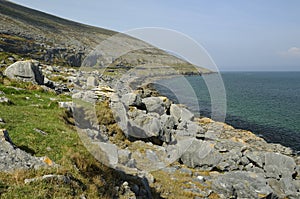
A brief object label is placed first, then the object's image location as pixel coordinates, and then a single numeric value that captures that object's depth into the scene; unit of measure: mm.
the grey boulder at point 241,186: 16328
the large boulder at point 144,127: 23672
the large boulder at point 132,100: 28788
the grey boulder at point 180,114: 34312
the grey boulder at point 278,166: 21453
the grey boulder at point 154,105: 31448
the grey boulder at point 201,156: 21266
